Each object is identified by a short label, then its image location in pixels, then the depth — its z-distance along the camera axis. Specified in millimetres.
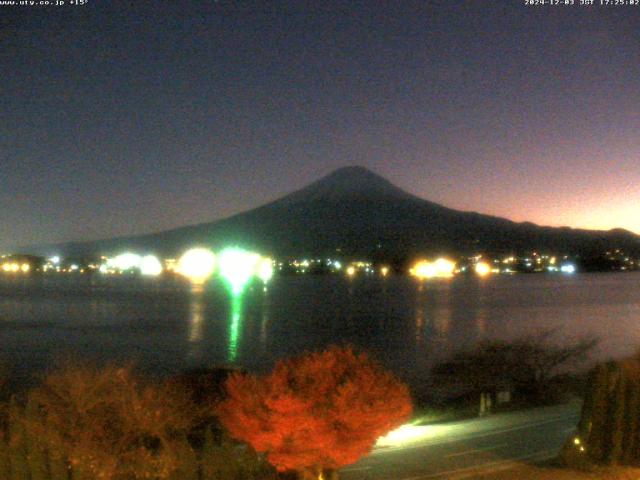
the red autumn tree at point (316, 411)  9445
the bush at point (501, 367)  28469
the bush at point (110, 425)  9773
